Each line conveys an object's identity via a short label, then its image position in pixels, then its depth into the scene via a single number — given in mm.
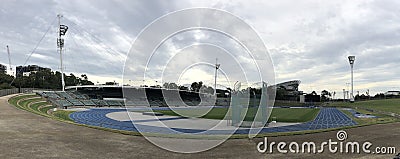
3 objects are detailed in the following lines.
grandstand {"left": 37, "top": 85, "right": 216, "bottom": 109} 49750
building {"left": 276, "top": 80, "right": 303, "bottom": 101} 83062
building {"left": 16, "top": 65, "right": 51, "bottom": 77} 127188
